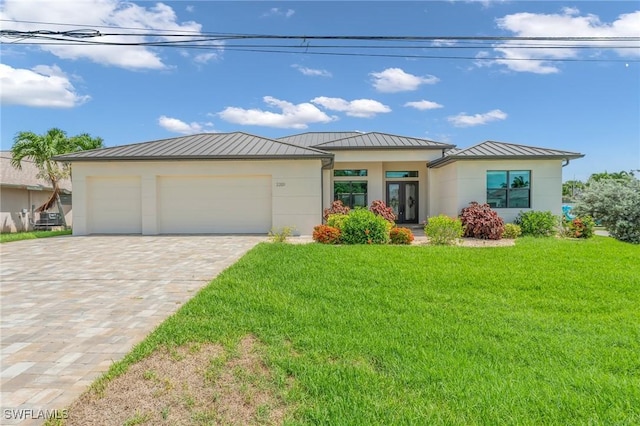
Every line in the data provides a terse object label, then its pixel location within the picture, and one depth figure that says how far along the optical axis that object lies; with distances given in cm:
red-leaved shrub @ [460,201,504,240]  1317
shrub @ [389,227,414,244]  1160
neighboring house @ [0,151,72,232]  1927
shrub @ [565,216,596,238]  1362
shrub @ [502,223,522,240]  1365
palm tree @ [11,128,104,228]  1831
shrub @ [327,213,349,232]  1156
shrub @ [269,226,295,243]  1181
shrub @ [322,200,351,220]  1520
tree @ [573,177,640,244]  1349
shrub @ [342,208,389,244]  1105
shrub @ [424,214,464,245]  1134
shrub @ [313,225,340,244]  1130
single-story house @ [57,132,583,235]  1439
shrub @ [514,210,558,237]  1400
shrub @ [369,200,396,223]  1570
